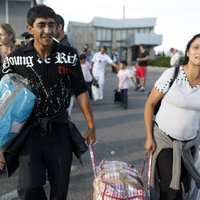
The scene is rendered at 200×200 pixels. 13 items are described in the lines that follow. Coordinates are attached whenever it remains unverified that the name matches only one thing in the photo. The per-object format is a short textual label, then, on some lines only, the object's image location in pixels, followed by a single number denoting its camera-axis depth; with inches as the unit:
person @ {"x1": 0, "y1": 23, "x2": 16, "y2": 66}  179.9
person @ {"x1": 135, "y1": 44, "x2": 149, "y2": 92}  584.4
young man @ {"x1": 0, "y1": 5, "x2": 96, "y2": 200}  111.7
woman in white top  121.2
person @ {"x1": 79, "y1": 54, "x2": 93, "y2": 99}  382.6
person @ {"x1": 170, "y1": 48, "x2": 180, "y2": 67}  576.5
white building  1717.5
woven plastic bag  110.5
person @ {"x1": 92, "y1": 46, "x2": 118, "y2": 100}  462.8
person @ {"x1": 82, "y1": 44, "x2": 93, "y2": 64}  639.4
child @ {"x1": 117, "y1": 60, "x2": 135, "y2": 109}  404.0
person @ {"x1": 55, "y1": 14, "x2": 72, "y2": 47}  180.7
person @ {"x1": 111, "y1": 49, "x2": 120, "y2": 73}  977.9
